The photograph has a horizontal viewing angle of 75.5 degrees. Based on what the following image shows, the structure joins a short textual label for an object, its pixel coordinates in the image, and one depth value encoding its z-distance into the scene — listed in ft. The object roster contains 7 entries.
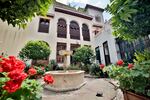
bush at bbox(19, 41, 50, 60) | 28.04
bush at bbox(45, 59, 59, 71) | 33.88
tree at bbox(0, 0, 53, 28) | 5.07
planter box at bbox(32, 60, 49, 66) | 34.44
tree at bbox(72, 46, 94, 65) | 35.58
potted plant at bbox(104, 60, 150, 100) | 5.05
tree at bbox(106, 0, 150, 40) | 4.85
